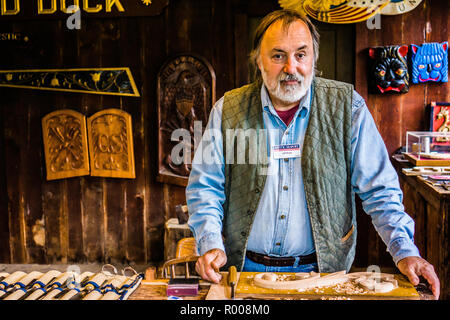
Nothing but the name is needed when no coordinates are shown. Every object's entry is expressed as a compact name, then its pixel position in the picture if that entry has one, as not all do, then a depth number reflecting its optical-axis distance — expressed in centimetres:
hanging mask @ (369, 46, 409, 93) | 370
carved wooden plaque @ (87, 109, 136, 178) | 407
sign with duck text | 390
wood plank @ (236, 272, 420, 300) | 133
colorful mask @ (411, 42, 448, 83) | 367
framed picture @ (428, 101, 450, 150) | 376
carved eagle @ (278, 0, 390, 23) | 371
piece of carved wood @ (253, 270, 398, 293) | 138
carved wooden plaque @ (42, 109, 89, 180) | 413
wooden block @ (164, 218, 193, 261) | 374
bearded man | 182
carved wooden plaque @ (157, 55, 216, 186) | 390
